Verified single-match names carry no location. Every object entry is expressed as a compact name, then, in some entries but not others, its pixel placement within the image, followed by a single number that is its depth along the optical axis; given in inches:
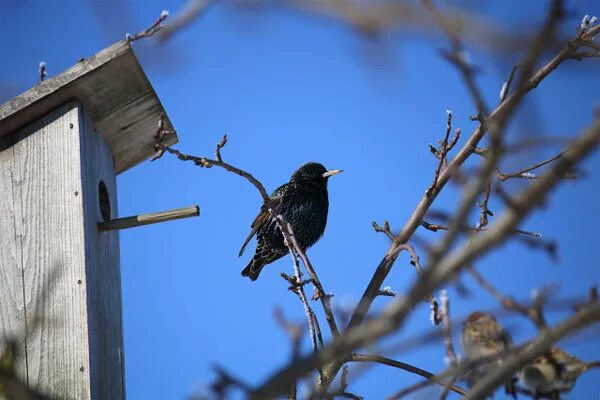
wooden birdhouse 397.2
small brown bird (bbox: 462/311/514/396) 386.0
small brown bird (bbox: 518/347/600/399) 360.4
